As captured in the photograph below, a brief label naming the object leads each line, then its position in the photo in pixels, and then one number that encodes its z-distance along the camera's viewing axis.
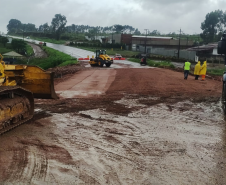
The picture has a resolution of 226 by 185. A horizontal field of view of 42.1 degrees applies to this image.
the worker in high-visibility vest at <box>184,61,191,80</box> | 20.25
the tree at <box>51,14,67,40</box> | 137.75
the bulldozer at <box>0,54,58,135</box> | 7.32
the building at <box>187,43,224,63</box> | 47.54
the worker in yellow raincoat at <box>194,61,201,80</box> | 20.25
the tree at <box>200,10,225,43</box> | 98.50
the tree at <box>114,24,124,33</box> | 161.49
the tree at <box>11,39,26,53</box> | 56.58
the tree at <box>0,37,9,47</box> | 62.53
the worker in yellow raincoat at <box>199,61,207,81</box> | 20.47
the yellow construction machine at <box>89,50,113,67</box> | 34.84
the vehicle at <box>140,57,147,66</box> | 39.94
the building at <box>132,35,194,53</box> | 78.98
